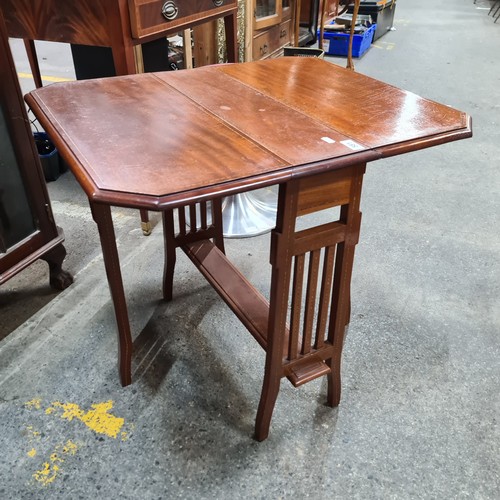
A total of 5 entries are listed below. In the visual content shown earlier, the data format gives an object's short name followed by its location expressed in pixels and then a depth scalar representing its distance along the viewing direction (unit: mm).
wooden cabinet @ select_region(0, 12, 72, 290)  1446
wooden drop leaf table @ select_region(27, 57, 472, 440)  852
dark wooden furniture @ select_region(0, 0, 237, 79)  1538
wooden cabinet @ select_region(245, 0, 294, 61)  3201
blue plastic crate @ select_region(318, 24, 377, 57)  4785
